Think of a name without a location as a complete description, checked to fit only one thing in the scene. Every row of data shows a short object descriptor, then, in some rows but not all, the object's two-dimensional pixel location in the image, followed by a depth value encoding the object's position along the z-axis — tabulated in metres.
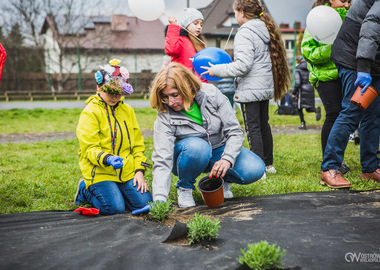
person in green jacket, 3.95
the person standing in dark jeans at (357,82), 3.30
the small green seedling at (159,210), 2.65
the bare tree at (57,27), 24.05
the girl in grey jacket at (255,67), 4.00
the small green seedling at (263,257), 1.80
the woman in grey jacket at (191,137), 2.99
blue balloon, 4.28
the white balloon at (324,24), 3.75
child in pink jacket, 4.60
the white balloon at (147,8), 5.04
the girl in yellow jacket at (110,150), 3.14
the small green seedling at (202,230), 2.21
